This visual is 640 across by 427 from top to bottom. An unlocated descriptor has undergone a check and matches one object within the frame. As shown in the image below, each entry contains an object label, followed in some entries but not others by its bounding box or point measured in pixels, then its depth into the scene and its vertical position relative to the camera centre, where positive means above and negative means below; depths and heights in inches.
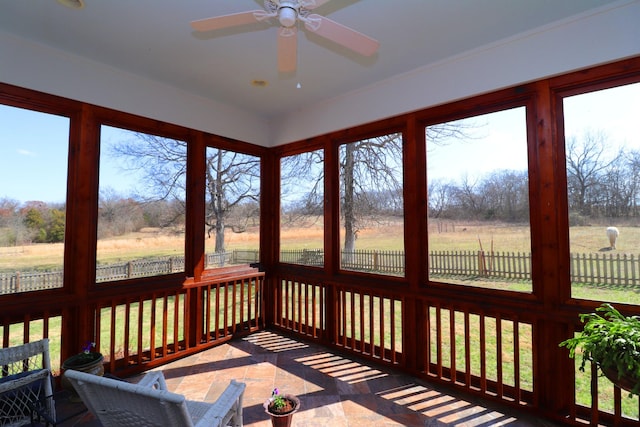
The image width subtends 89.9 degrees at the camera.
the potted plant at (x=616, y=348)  61.1 -24.7
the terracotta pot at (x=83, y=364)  97.1 -41.4
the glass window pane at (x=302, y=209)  157.5 +9.9
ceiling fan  64.1 +43.9
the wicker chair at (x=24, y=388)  69.9 -36.4
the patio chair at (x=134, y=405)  52.4 -30.4
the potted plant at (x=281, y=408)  75.9 -43.4
